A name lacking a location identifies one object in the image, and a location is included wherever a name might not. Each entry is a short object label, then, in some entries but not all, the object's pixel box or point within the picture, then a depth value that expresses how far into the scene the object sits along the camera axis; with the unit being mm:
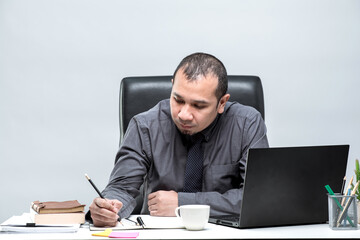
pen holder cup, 2803
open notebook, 2884
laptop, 2778
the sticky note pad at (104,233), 2756
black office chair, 3774
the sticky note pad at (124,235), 2721
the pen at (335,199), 2803
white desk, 2704
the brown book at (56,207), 2958
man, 3343
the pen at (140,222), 2898
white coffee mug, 2802
